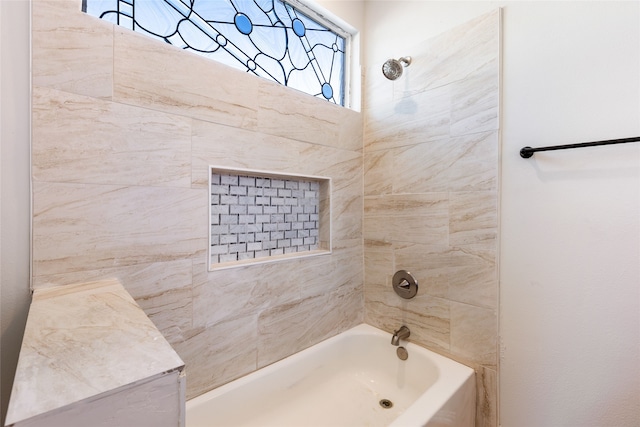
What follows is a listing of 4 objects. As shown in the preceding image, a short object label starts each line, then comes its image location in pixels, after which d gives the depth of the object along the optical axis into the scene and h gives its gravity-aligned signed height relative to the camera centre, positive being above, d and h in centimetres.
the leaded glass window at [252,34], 119 +86
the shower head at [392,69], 155 +76
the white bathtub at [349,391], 124 -90
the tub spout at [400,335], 167 -71
